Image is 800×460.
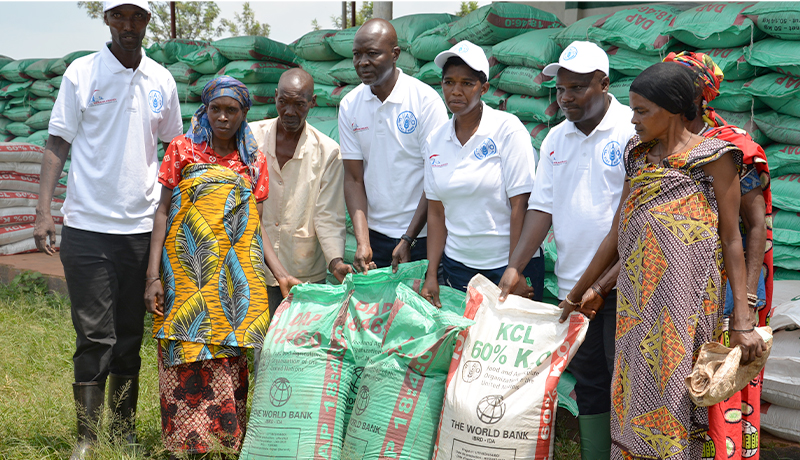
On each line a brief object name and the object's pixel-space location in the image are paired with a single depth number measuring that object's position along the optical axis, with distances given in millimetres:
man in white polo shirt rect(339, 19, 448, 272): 2877
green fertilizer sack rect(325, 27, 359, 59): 4488
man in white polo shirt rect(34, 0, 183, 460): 2748
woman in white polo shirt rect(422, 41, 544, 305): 2531
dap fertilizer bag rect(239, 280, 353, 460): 2426
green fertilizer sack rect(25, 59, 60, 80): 7035
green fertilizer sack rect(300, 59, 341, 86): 4767
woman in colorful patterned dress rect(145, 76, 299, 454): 2555
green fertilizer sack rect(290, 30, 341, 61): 4723
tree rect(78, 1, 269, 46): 15906
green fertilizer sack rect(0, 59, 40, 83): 7399
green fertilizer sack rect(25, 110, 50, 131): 7270
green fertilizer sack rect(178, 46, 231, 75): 5414
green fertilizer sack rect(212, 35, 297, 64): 5164
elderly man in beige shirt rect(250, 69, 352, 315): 3004
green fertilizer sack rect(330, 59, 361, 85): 4523
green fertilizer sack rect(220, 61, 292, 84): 5145
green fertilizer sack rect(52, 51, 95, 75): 6741
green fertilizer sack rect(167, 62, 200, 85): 5699
